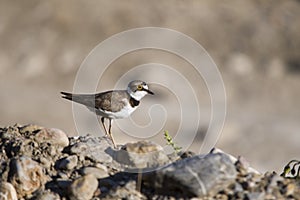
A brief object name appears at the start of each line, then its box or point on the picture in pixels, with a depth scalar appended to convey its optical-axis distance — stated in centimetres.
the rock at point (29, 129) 1087
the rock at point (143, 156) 977
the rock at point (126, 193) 897
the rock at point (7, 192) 908
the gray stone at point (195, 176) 868
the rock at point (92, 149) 1016
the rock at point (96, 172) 956
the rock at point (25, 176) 931
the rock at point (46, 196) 922
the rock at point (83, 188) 907
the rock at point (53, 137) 1048
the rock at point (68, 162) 985
